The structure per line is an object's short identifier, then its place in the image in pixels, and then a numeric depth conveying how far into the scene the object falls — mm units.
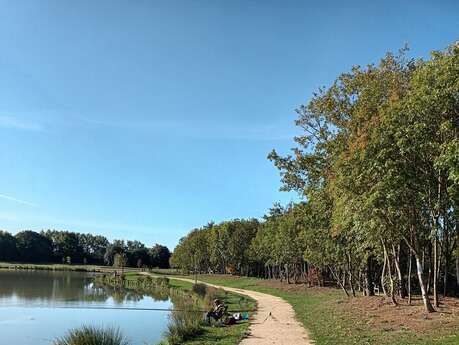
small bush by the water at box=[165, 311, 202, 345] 17198
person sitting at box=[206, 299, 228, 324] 22628
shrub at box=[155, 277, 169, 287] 60269
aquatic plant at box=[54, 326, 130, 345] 14394
